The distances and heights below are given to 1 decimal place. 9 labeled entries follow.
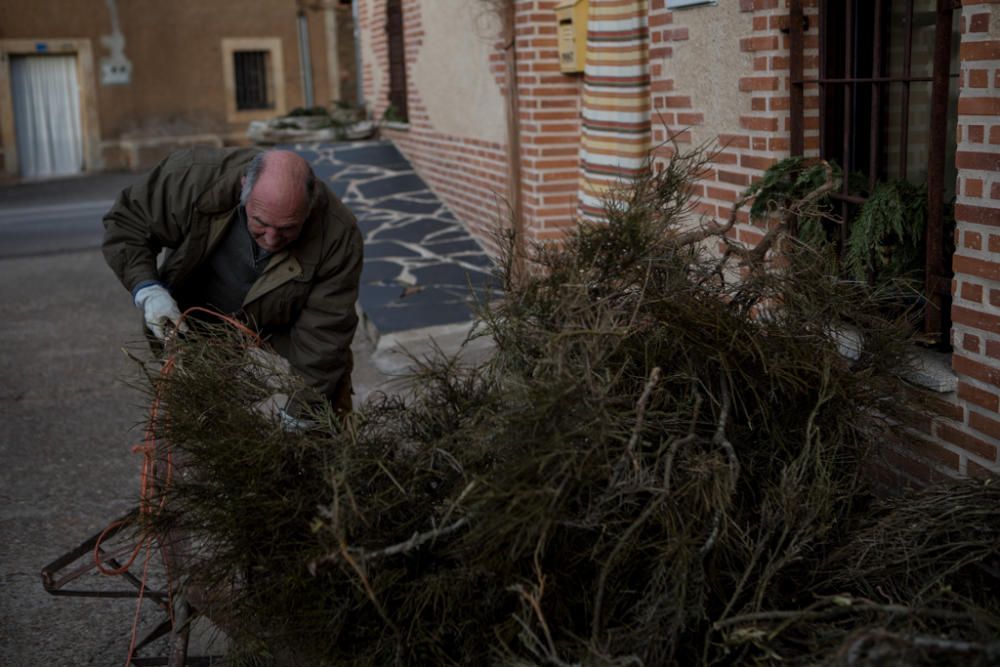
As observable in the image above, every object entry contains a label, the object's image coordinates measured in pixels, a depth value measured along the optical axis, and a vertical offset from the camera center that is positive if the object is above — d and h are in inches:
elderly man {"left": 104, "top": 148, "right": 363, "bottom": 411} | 146.2 -18.1
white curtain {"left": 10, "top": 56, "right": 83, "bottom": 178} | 904.9 +13.4
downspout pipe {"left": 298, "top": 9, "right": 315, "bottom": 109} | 960.3 +56.6
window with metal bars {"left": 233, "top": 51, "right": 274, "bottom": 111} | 954.7 +40.0
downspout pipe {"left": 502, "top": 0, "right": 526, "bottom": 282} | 298.2 +1.5
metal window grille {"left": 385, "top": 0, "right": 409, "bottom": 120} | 470.6 +27.9
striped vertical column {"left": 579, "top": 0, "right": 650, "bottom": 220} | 221.9 +4.1
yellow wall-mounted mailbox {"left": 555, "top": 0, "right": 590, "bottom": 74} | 262.5 +20.3
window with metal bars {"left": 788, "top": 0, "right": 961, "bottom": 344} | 147.8 +2.2
